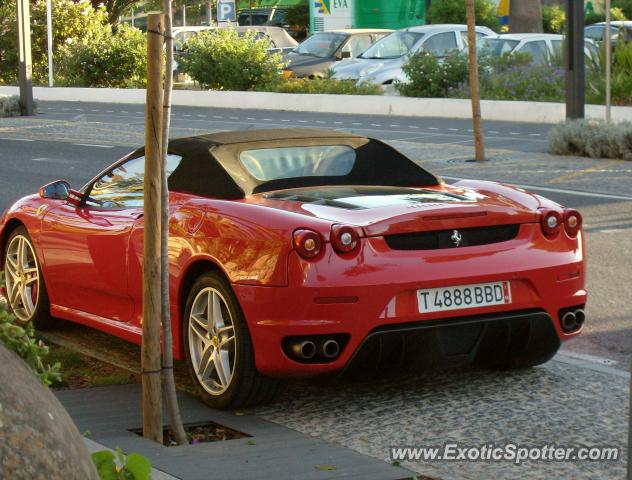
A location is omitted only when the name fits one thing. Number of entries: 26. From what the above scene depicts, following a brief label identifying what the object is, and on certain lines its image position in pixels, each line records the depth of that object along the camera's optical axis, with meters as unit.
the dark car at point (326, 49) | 36.25
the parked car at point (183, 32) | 45.26
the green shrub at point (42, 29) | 46.38
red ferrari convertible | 6.01
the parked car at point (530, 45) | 30.00
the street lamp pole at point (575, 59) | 19.92
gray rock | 3.12
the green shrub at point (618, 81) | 24.36
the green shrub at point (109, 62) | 41.50
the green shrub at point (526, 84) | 27.00
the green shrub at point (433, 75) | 29.14
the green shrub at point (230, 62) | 35.06
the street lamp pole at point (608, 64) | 19.23
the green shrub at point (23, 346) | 4.21
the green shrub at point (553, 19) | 54.32
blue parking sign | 43.08
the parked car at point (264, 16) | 62.06
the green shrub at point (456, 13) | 49.09
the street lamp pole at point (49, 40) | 41.94
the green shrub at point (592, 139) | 18.36
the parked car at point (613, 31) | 25.05
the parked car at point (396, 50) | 32.41
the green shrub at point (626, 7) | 54.19
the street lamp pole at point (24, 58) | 31.31
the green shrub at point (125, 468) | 4.20
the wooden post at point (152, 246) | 5.66
